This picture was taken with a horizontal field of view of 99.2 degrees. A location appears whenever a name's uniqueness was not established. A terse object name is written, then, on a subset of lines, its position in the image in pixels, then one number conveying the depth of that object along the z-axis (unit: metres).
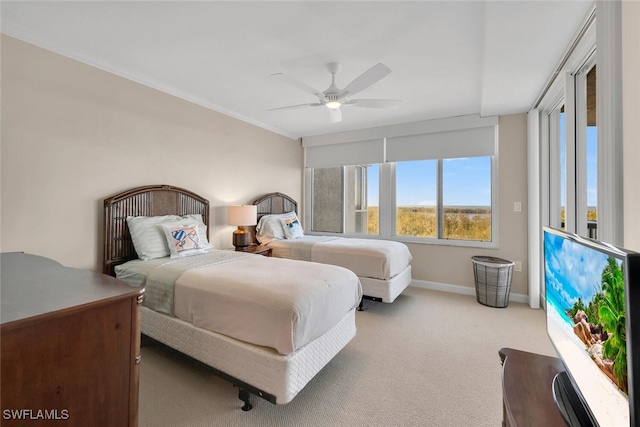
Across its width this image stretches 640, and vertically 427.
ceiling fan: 2.13
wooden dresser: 0.79
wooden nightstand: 3.54
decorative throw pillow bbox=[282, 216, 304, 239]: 4.22
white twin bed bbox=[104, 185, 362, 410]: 1.56
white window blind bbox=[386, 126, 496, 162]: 3.80
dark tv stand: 0.84
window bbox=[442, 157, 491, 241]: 3.89
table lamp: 3.56
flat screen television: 0.59
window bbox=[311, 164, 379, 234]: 4.84
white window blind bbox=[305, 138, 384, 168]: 4.61
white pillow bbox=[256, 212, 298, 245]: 4.09
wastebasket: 3.31
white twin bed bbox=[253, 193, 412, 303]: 3.13
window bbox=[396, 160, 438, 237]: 4.23
